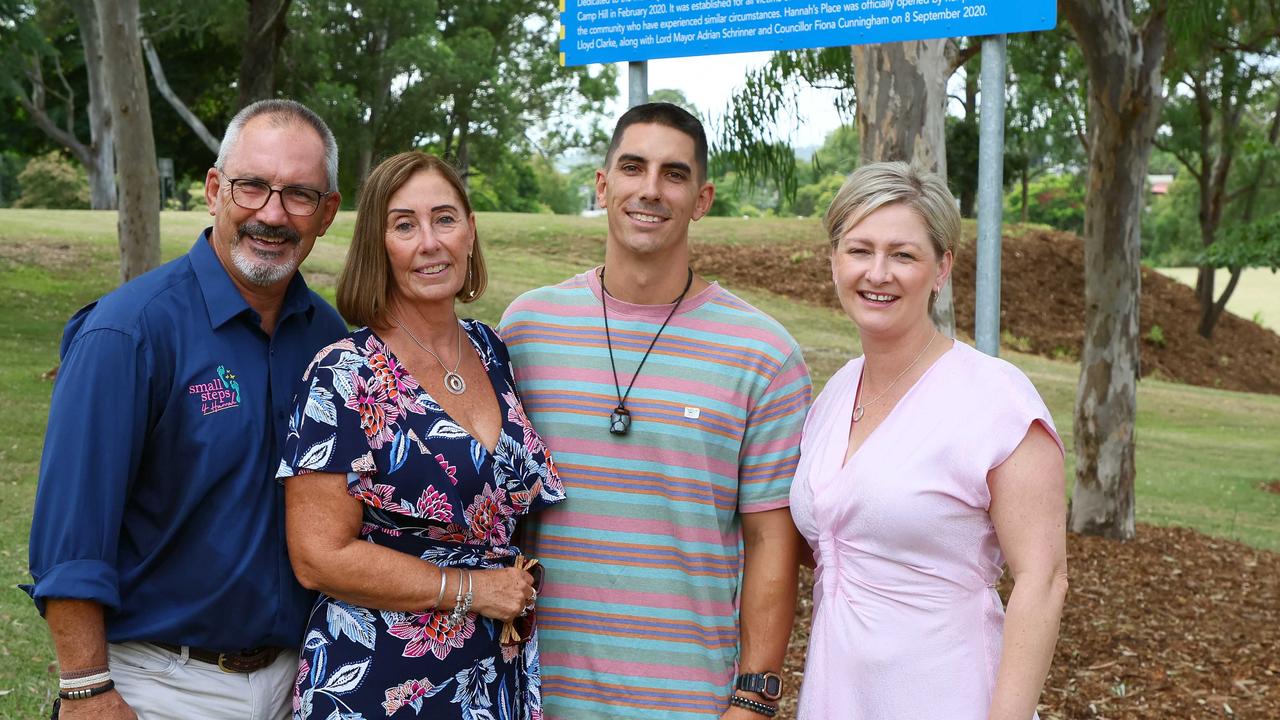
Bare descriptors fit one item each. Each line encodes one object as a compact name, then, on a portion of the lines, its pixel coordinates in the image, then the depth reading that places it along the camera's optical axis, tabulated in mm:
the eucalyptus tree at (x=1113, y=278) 9211
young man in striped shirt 3078
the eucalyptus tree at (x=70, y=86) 31344
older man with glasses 2611
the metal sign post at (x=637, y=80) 4688
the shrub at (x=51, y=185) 48719
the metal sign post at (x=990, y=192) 4172
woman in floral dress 2689
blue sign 4031
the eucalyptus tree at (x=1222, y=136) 24319
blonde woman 2689
